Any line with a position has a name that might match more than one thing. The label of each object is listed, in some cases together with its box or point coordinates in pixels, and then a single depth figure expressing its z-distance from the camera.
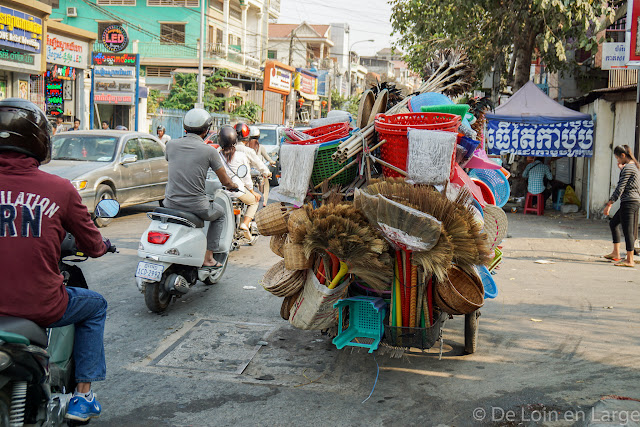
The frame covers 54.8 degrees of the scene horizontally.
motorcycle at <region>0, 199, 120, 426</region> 2.50
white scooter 5.82
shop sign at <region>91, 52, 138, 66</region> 24.61
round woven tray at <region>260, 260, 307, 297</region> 4.63
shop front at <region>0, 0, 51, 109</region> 16.36
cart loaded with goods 3.90
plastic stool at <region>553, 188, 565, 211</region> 16.02
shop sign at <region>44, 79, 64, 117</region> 22.16
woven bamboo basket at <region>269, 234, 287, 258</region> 5.04
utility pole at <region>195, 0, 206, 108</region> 29.88
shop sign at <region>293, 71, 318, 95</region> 46.22
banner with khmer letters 14.33
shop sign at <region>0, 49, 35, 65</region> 16.67
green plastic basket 4.72
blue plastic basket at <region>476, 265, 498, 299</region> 5.00
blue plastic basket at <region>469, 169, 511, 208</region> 6.30
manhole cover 4.78
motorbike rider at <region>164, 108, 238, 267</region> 6.24
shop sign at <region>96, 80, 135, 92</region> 25.33
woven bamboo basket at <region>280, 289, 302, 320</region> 4.79
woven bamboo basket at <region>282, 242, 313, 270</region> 4.38
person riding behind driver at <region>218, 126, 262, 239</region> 8.59
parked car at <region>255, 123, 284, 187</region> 20.41
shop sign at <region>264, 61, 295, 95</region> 38.69
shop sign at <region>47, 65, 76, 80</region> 21.08
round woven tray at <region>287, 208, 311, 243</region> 4.14
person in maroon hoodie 2.75
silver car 10.84
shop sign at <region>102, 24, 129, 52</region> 23.94
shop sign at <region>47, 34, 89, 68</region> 19.89
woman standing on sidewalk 9.17
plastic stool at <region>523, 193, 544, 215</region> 15.19
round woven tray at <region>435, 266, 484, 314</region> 4.16
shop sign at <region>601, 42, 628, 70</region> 10.88
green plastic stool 4.41
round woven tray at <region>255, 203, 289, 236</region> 4.88
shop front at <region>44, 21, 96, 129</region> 20.14
